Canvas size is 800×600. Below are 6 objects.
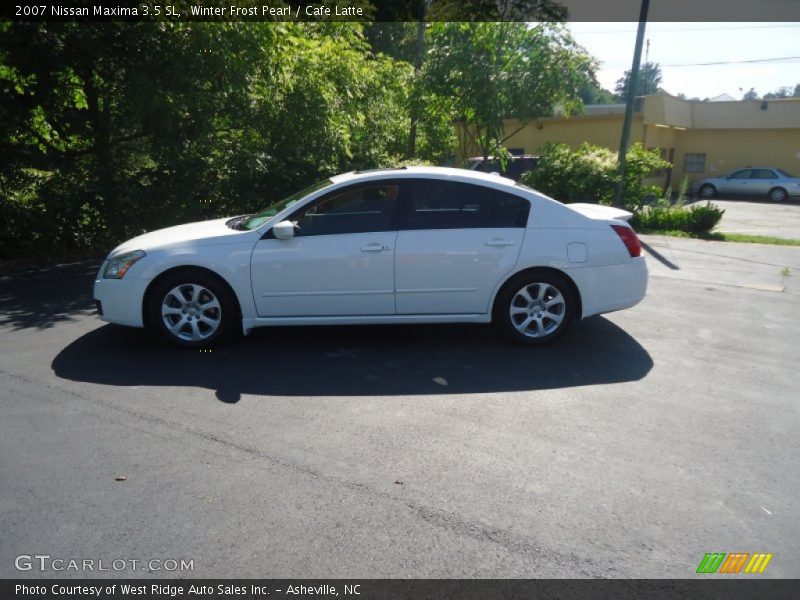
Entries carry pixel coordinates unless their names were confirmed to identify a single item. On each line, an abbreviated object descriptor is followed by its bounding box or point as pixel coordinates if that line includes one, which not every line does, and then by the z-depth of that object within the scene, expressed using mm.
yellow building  27406
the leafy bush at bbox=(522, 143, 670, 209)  15078
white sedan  6066
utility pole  14414
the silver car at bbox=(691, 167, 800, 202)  28234
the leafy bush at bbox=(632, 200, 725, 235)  14828
